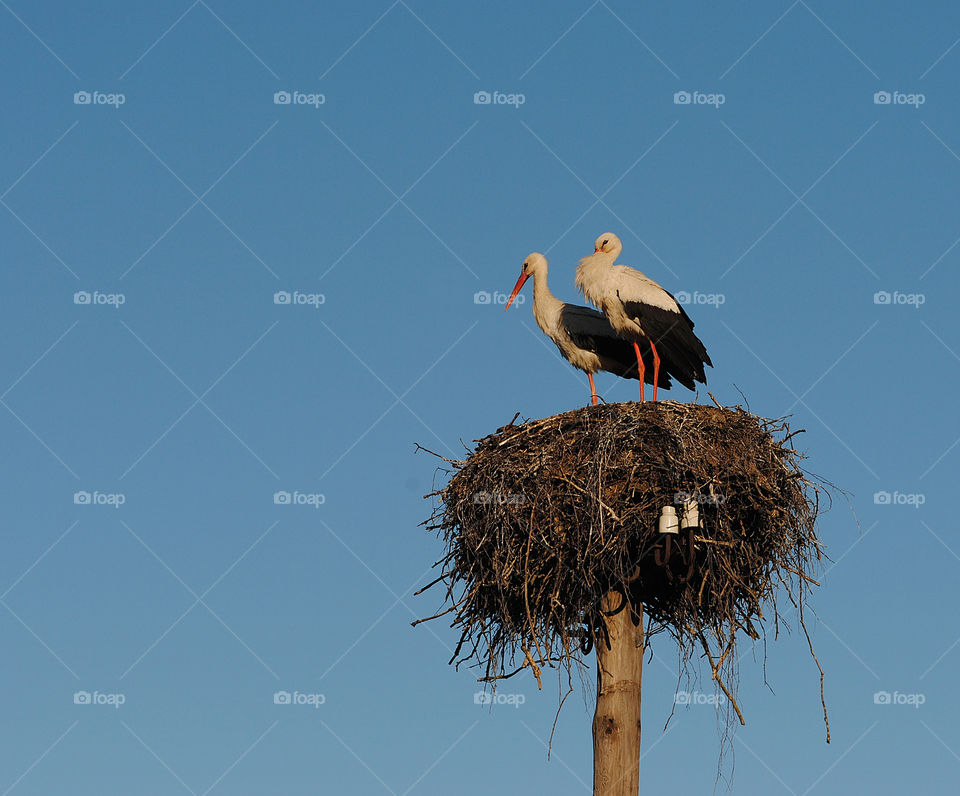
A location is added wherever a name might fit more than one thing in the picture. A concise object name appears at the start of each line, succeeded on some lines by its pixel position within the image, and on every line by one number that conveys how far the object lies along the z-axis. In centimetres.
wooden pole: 1719
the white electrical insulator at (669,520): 1722
